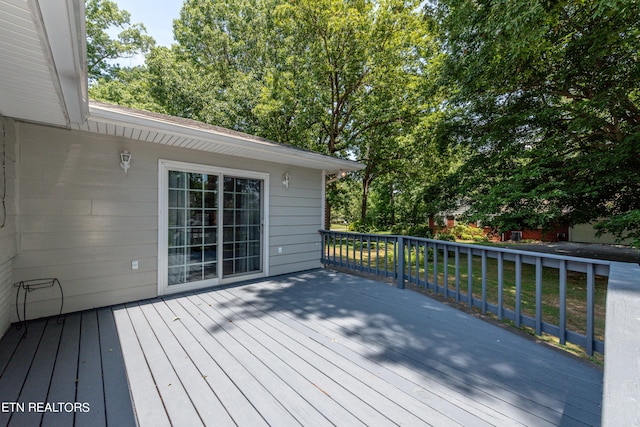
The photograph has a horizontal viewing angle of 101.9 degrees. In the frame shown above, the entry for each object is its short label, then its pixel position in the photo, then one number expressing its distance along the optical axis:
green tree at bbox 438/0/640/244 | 4.28
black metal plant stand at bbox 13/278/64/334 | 2.80
